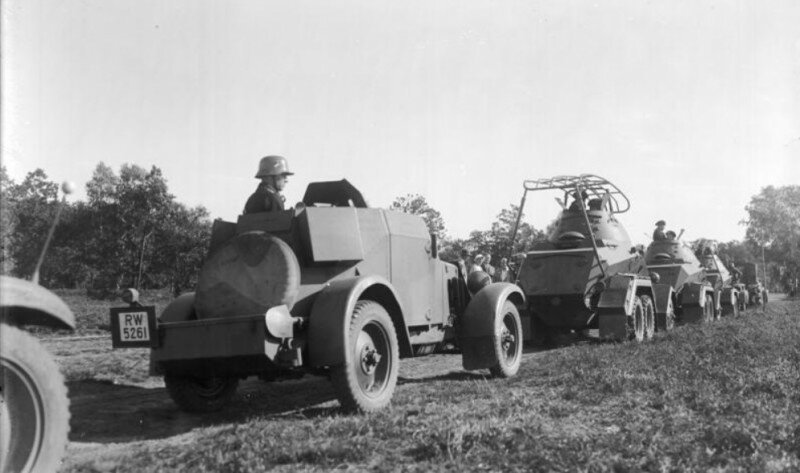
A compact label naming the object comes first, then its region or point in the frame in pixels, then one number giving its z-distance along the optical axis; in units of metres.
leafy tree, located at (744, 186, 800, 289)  49.06
